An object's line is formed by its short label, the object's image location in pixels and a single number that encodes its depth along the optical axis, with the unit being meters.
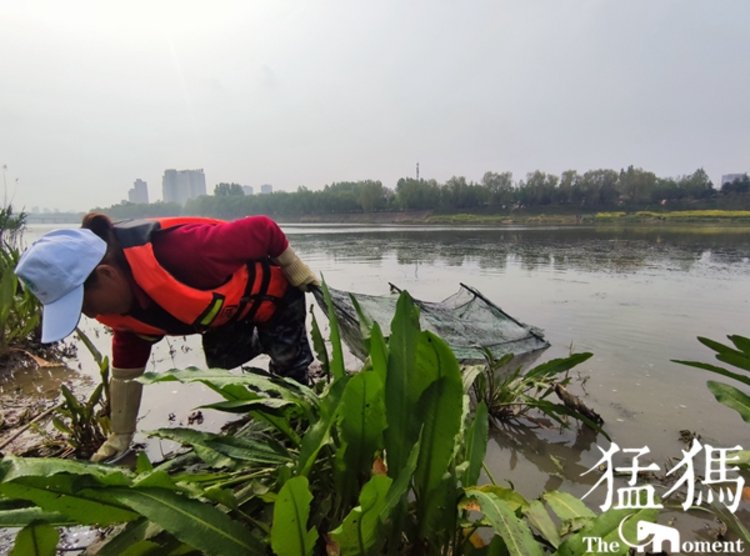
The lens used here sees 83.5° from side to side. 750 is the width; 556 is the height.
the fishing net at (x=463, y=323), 2.77
